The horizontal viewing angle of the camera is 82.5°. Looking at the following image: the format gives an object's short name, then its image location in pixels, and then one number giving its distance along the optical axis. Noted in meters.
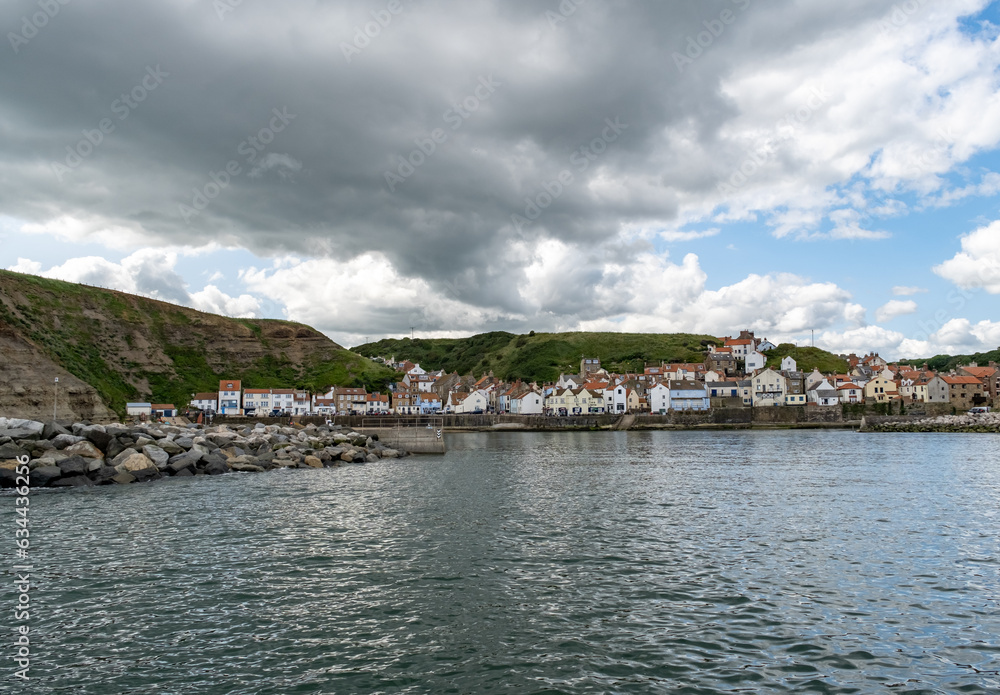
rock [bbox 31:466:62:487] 30.59
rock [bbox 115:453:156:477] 33.94
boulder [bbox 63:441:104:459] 34.06
